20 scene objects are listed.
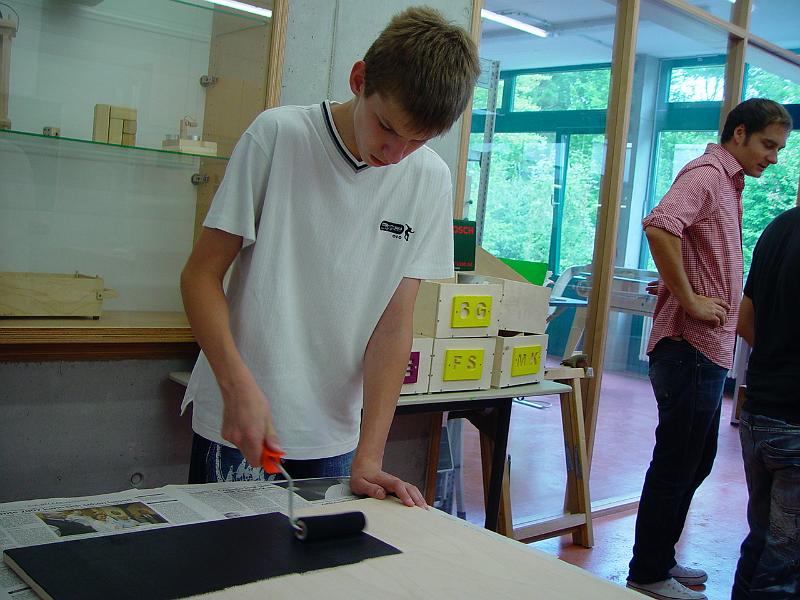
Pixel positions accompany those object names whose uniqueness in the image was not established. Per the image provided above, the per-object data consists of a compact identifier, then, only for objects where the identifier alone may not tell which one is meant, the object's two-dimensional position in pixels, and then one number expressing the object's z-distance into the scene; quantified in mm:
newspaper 1096
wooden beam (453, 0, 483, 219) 3213
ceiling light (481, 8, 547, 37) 3396
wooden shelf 2209
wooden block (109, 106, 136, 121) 2449
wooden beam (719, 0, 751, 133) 4535
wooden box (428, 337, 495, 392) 2713
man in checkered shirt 2877
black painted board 945
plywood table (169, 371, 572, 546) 2635
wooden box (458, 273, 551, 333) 2934
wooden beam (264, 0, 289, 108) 2572
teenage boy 1298
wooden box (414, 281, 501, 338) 2688
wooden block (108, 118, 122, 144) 2451
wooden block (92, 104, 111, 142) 2434
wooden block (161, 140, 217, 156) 2555
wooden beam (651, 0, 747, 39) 4102
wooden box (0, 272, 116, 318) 2236
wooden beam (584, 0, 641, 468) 3863
